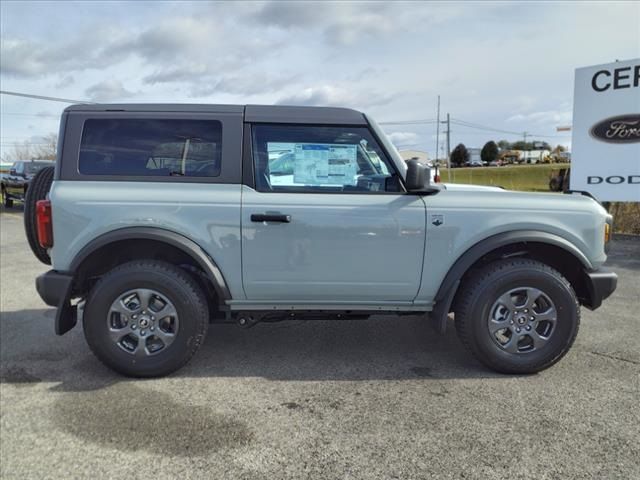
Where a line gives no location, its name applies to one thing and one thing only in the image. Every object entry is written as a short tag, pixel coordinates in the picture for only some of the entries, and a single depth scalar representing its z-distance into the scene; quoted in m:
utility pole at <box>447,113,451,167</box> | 60.76
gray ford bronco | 3.34
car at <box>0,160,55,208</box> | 16.34
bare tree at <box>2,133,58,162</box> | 59.88
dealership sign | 10.14
